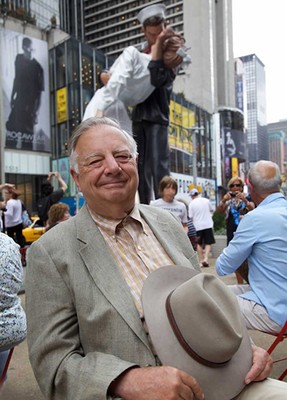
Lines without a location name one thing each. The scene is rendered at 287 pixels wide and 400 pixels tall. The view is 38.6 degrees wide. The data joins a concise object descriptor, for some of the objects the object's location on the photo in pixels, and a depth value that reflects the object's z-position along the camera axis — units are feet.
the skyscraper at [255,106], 470.39
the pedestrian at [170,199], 20.90
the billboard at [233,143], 234.58
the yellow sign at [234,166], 241.14
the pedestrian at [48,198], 23.34
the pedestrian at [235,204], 19.74
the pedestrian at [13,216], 27.43
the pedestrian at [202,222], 28.25
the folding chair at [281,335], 7.96
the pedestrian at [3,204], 20.47
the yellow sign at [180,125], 142.72
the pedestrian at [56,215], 17.12
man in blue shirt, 8.66
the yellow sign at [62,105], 112.27
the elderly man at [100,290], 4.79
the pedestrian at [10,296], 6.81
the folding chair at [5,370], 7.61
